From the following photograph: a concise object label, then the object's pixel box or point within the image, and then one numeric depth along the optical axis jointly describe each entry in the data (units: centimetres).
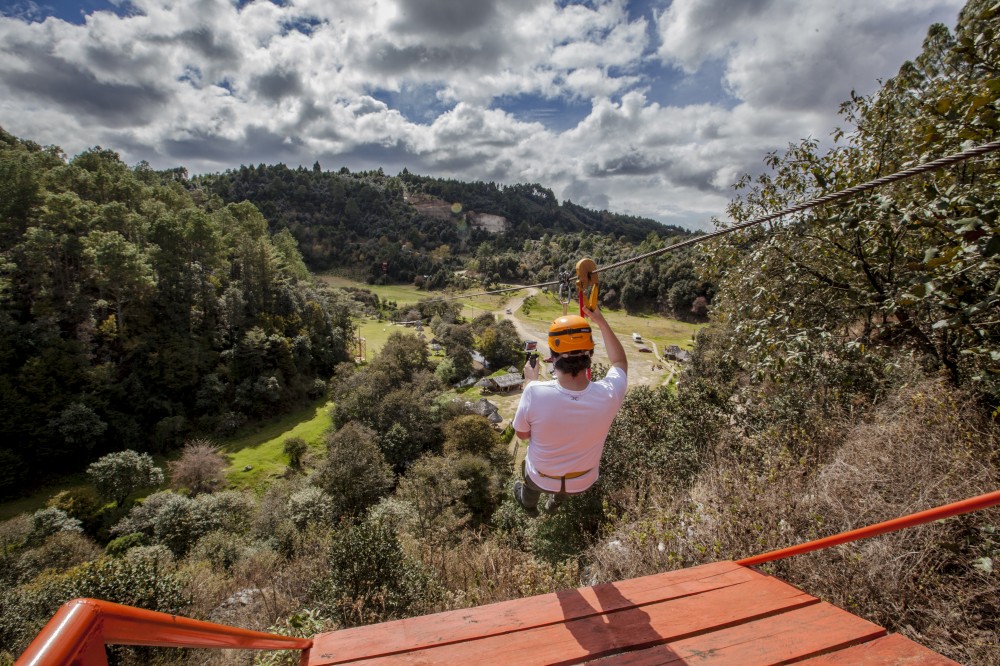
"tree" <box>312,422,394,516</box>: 2194
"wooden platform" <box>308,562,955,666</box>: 225
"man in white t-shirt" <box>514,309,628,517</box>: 259
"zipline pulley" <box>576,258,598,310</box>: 312
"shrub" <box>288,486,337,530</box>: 1964
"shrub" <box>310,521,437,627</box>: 754
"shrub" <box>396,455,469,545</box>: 1819
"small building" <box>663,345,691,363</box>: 4455
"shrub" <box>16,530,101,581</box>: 1564
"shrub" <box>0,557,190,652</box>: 916
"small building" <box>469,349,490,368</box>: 4872
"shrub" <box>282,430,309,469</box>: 3012
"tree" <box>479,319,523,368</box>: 5059
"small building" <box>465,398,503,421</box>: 3304
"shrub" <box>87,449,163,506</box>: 2308
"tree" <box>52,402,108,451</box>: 2648
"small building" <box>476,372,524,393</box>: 4294
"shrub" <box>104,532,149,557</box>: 1842
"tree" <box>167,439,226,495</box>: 2525
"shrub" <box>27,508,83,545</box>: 1877
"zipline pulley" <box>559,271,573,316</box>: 409
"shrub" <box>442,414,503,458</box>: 2606
